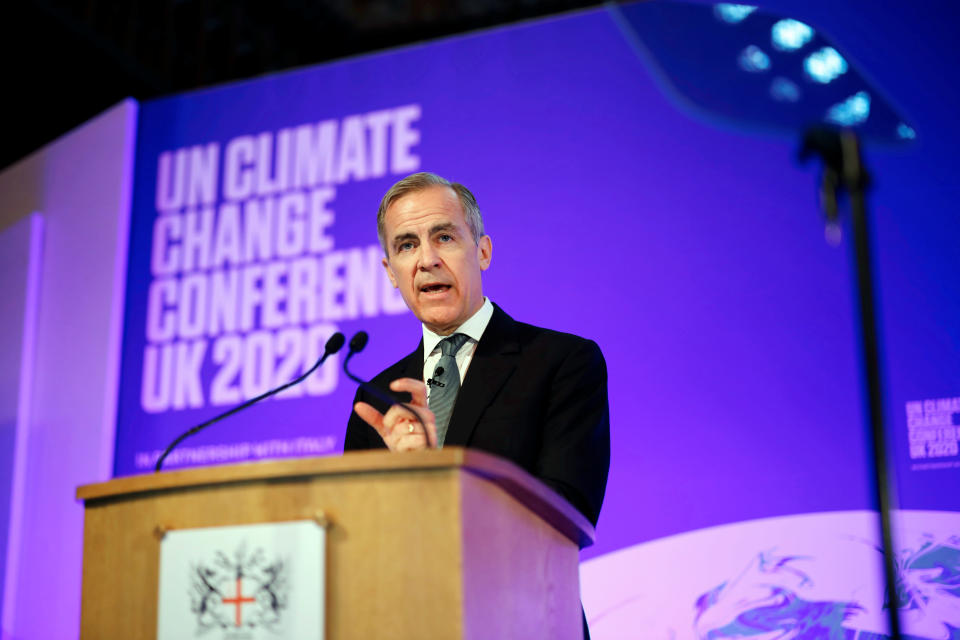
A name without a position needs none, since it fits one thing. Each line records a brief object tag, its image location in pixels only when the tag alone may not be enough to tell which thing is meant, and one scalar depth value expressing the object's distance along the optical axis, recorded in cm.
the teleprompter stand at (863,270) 294
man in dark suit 335
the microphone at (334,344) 339
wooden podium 303
